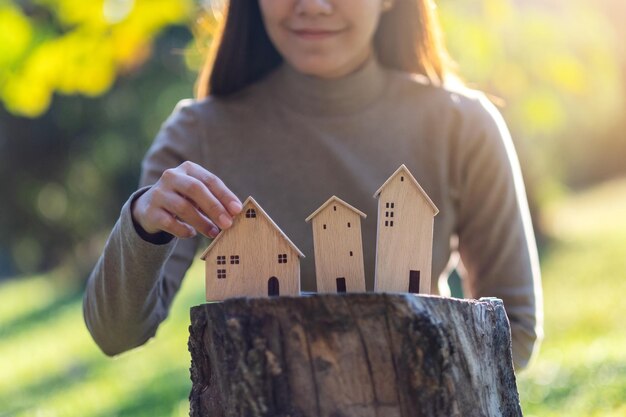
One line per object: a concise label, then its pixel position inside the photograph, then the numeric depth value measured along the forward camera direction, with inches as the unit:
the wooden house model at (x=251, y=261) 93.1
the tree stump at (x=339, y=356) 86.0
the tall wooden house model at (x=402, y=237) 94.6
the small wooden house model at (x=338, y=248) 94.1
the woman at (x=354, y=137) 127.0
